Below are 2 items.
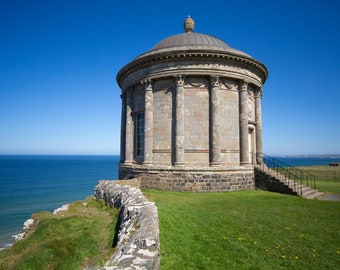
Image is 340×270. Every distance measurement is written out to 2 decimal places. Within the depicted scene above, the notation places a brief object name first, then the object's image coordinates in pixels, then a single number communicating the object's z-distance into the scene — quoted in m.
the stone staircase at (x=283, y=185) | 13.59
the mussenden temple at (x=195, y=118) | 14.99
